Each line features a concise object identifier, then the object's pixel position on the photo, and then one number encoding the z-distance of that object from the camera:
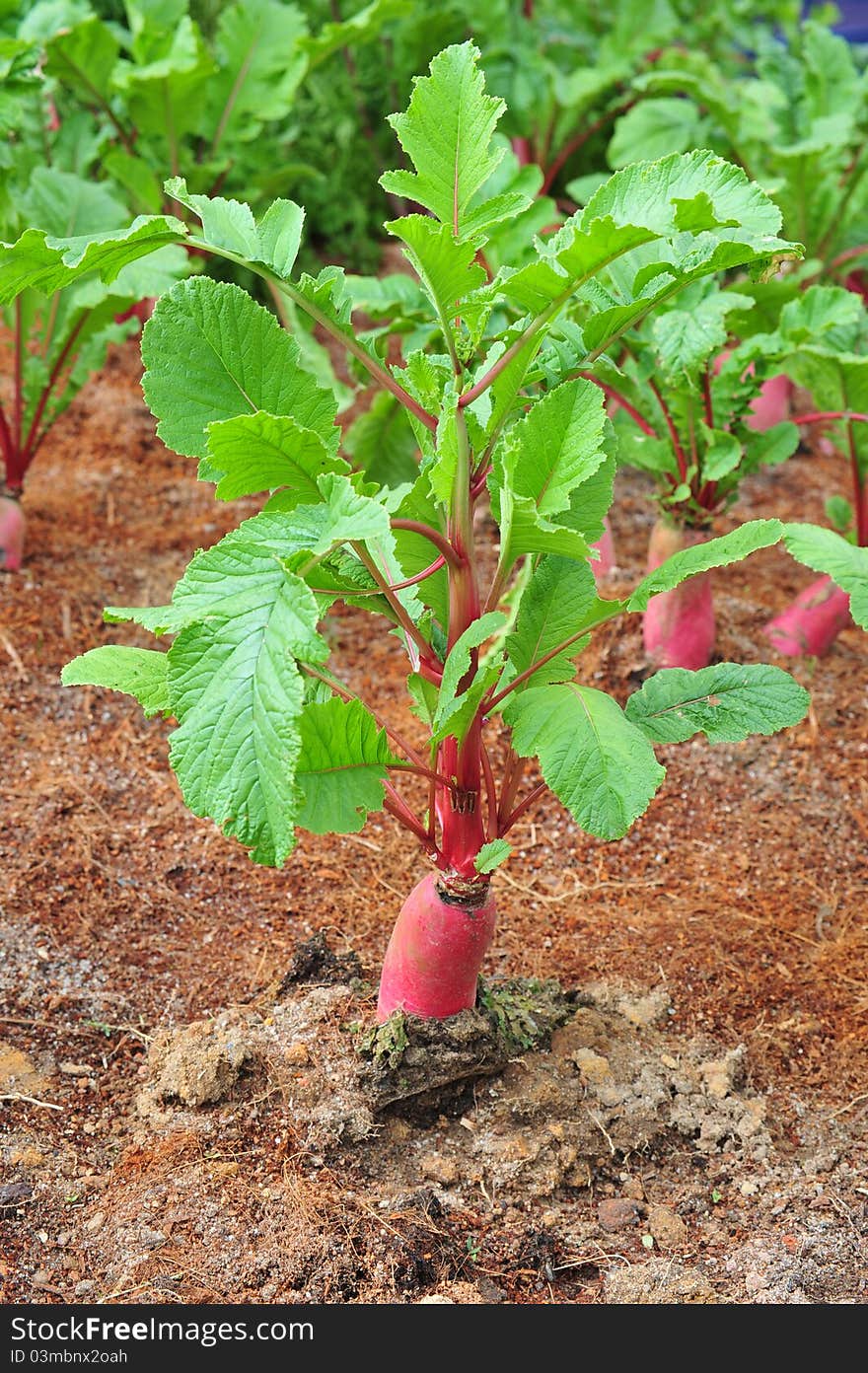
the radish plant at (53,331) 2.95
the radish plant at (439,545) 1.44
